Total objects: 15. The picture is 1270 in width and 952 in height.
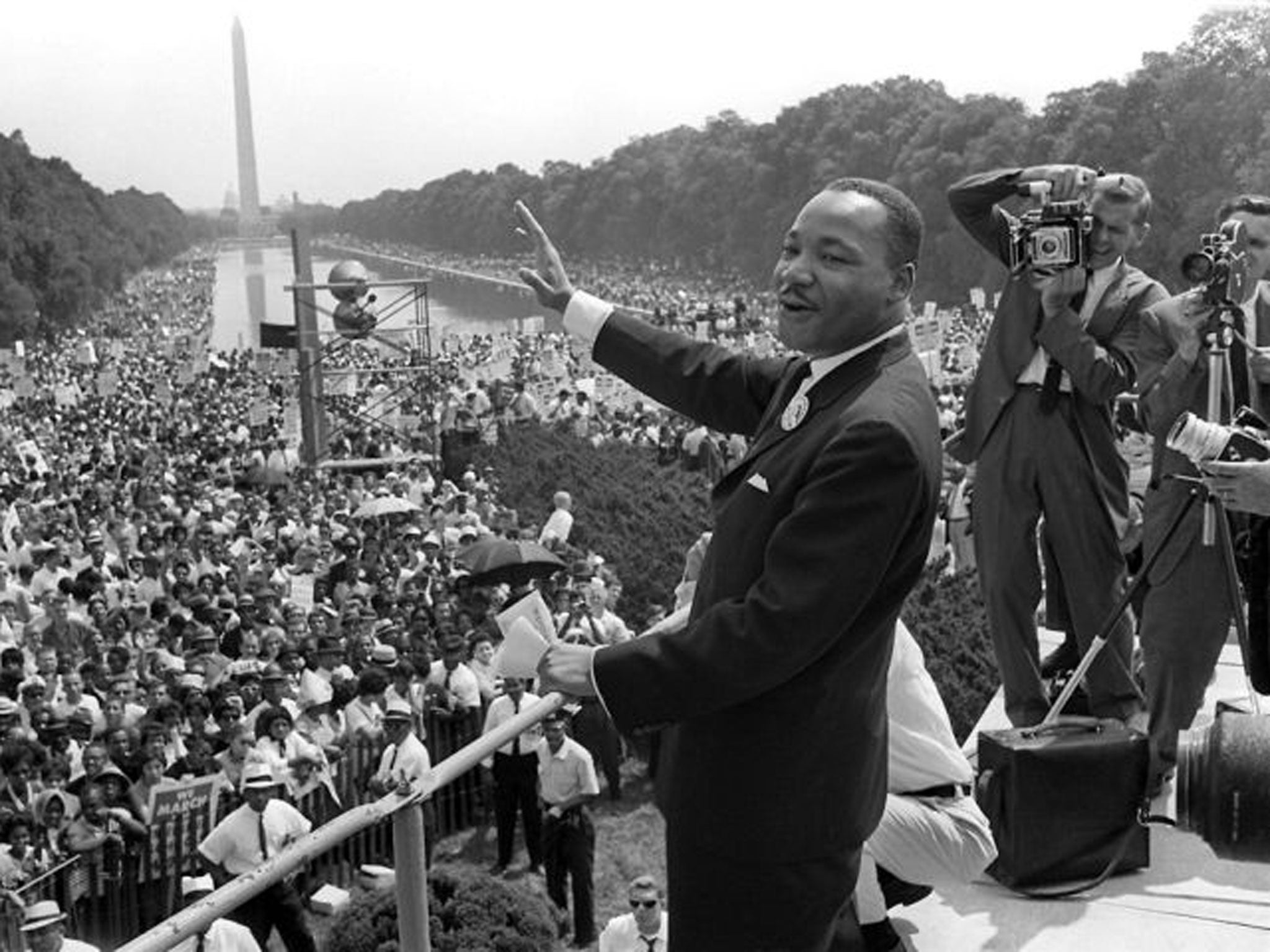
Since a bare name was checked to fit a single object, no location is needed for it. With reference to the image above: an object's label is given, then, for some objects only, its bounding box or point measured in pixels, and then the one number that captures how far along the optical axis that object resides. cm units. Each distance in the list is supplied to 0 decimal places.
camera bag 345
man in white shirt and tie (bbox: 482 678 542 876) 909
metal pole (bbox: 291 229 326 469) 2361
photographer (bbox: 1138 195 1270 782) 409
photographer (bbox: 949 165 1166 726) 446
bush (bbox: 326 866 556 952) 632
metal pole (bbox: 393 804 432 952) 271
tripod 394
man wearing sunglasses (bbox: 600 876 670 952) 630
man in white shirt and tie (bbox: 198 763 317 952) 772
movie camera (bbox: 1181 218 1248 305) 393
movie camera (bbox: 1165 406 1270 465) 320
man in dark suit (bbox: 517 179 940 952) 236
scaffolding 2331
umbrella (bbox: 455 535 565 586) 1289
